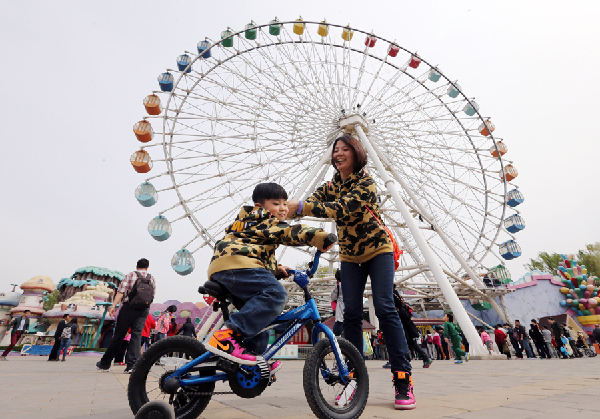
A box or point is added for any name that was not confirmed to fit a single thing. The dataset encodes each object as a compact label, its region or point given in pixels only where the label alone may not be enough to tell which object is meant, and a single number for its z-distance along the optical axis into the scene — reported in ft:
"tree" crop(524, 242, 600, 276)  92.58
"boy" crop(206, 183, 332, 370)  5.50
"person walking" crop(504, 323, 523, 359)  40.08
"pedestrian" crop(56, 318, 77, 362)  33.96
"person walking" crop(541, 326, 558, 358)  40.85
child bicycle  5.36
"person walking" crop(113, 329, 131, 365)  22.50
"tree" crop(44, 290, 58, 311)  149.45
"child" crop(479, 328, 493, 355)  34.22
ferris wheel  39.91
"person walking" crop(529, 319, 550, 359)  40.45
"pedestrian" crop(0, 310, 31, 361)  37.44
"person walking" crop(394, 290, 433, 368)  18.04
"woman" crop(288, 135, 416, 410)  7.55
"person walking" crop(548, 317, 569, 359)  39.86
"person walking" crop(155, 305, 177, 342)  31.55
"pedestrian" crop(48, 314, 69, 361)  33.26
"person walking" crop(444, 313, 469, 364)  26.85
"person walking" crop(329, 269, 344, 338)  16.39
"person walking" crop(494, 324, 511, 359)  39.24
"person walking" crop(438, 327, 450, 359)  46.48
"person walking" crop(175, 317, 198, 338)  30.48
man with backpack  15.74
